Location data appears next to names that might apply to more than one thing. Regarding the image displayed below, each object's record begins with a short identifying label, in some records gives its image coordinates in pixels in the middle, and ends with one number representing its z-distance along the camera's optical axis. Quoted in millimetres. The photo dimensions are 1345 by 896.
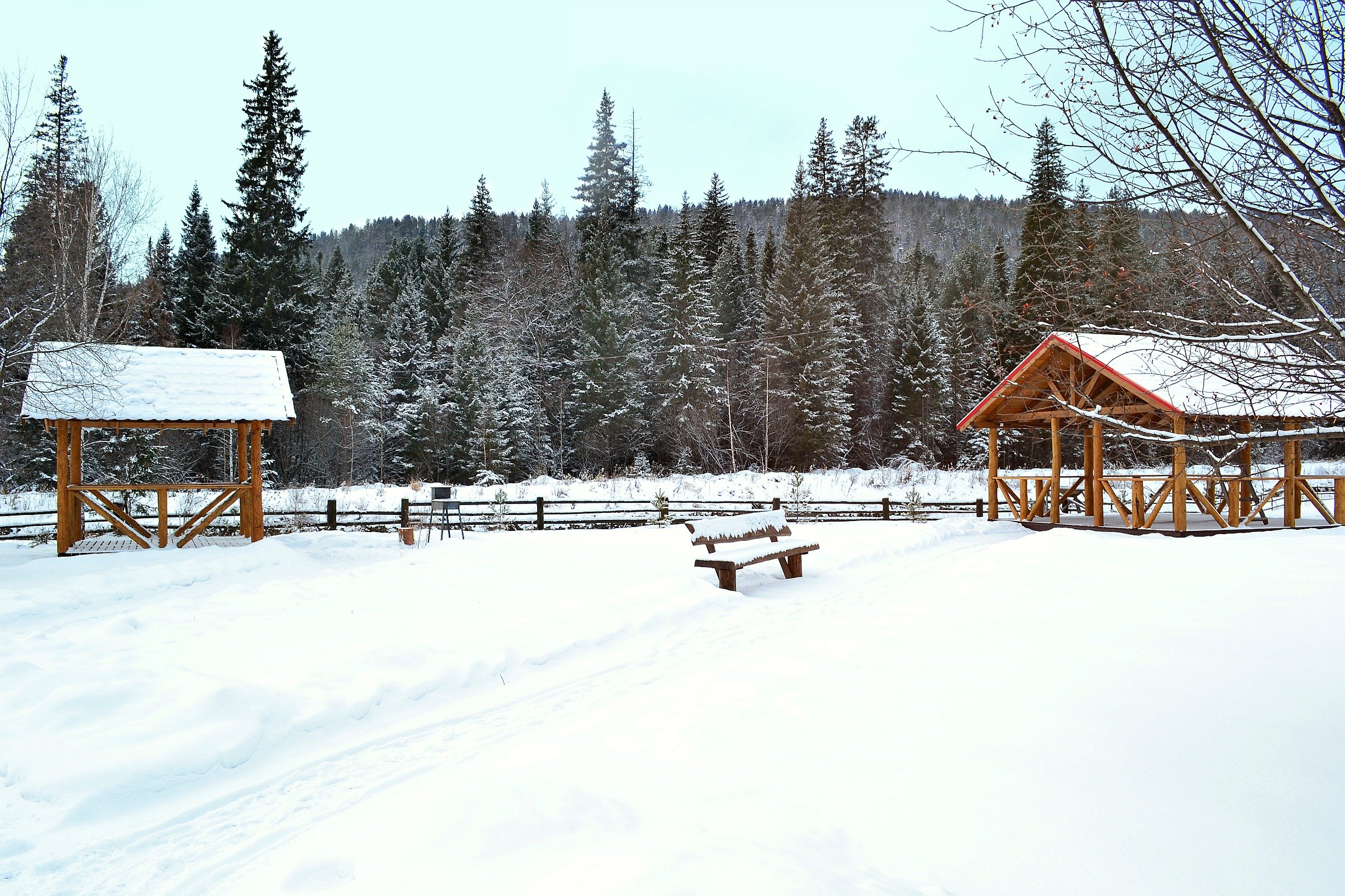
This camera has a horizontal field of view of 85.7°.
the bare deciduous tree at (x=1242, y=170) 2537
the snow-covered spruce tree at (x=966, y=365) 32094
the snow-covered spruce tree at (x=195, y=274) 30703
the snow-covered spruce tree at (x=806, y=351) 30641
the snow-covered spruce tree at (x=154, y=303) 20656
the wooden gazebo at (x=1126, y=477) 12258
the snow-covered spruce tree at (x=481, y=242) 38375
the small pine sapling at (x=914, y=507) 18266
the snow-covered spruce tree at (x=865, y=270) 34844
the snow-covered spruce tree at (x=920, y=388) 32031
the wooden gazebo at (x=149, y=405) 11422
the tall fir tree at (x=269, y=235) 29047
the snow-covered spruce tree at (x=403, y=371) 33344
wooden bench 8875
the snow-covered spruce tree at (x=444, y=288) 36969
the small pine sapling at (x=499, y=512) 17641
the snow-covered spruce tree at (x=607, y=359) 32438
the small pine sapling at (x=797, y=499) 19391
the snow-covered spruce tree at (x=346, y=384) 31500
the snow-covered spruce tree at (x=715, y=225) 39250
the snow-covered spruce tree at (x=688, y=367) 31062
